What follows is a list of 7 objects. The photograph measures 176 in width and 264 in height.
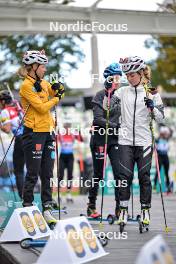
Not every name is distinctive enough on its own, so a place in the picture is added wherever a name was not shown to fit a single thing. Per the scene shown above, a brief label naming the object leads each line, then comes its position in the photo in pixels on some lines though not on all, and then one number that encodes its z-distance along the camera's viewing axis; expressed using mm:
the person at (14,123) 11898
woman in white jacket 8820
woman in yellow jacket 8914
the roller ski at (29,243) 7402
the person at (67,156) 15867
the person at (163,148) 19844
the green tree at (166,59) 43406
